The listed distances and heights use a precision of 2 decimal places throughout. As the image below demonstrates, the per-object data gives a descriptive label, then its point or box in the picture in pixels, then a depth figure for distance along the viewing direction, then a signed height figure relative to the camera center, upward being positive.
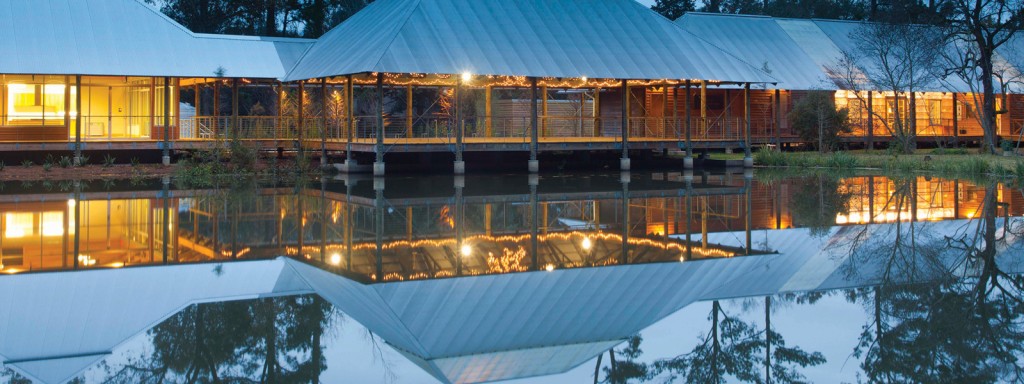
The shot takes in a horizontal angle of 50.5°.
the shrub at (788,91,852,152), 40.72 +3.27
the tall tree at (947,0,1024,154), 39.53 +6.67
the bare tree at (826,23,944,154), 40.41 +5.52
